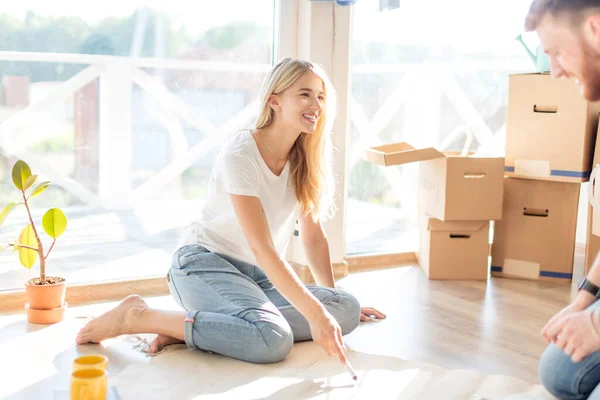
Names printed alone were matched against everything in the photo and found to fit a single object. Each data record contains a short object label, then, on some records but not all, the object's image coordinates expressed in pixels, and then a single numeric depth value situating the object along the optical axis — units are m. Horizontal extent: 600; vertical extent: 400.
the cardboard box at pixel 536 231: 3.00
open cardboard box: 2.95
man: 1.31
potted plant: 2.26
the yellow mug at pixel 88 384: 1.48
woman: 1.97
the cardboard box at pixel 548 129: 2.88
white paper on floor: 1.77
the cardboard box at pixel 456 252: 3.03
